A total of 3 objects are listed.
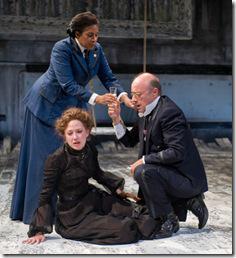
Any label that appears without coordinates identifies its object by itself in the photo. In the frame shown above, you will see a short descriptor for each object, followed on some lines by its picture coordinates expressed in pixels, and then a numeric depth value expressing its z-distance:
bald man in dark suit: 6.95
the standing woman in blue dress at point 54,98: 7.32
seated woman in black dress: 6.76
